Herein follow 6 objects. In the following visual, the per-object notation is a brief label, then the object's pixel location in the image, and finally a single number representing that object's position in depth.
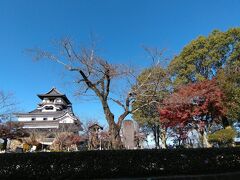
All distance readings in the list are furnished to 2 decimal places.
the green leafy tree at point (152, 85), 13.44
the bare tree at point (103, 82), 12.30
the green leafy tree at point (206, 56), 25.41
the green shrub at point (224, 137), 20.52
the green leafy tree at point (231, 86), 21.11
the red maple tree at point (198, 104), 20.92
